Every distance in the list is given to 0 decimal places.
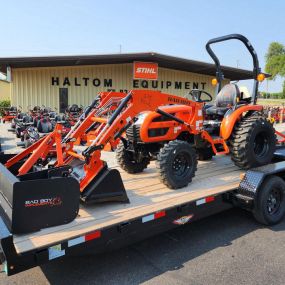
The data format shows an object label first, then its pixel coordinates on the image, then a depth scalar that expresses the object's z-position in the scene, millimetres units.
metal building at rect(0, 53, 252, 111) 16469
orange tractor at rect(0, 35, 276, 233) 2914
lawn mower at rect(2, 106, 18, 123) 15769
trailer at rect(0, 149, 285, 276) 2656
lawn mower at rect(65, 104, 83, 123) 13558
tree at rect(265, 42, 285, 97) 62906
